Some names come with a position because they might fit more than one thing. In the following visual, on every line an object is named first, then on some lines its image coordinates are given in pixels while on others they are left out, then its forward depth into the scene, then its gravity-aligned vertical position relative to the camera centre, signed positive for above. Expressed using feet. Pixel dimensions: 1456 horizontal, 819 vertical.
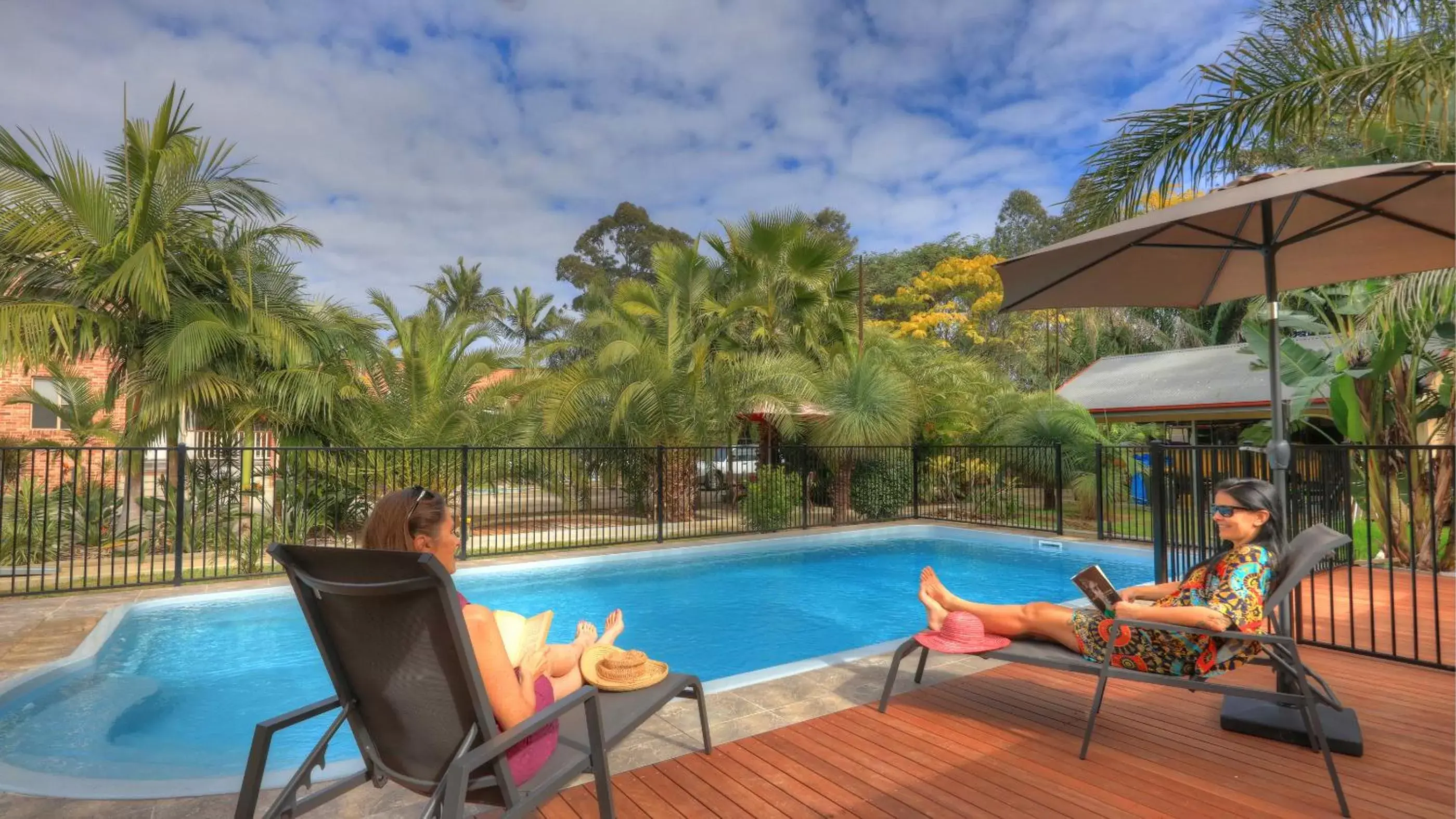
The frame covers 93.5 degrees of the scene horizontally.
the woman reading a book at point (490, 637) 6.45 -1.99
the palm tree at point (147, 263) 25.25 +7.08
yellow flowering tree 98.32 +20.95
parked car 41.27 -1.87
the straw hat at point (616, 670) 8.76 -3.03
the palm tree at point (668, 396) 39.37 +2.39
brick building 54.03 +2.22
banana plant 21.35 +2.00
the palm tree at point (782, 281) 49.83 +11.63
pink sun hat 10.74 -3.26
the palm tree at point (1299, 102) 16.39 +9.00
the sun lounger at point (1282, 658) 8.68 -3.38
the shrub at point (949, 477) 44.93 -2.68
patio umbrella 9.80 +3.35
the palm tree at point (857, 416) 42.42 +1.29
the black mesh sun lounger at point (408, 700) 5.81 -2.45
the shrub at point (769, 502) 38.86 -3.68
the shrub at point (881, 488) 44.04 -3.34
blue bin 46.21 -3.93
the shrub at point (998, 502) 42.98 -4.23
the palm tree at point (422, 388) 36.58 +2.82
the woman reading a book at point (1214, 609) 9.62 -2.47
